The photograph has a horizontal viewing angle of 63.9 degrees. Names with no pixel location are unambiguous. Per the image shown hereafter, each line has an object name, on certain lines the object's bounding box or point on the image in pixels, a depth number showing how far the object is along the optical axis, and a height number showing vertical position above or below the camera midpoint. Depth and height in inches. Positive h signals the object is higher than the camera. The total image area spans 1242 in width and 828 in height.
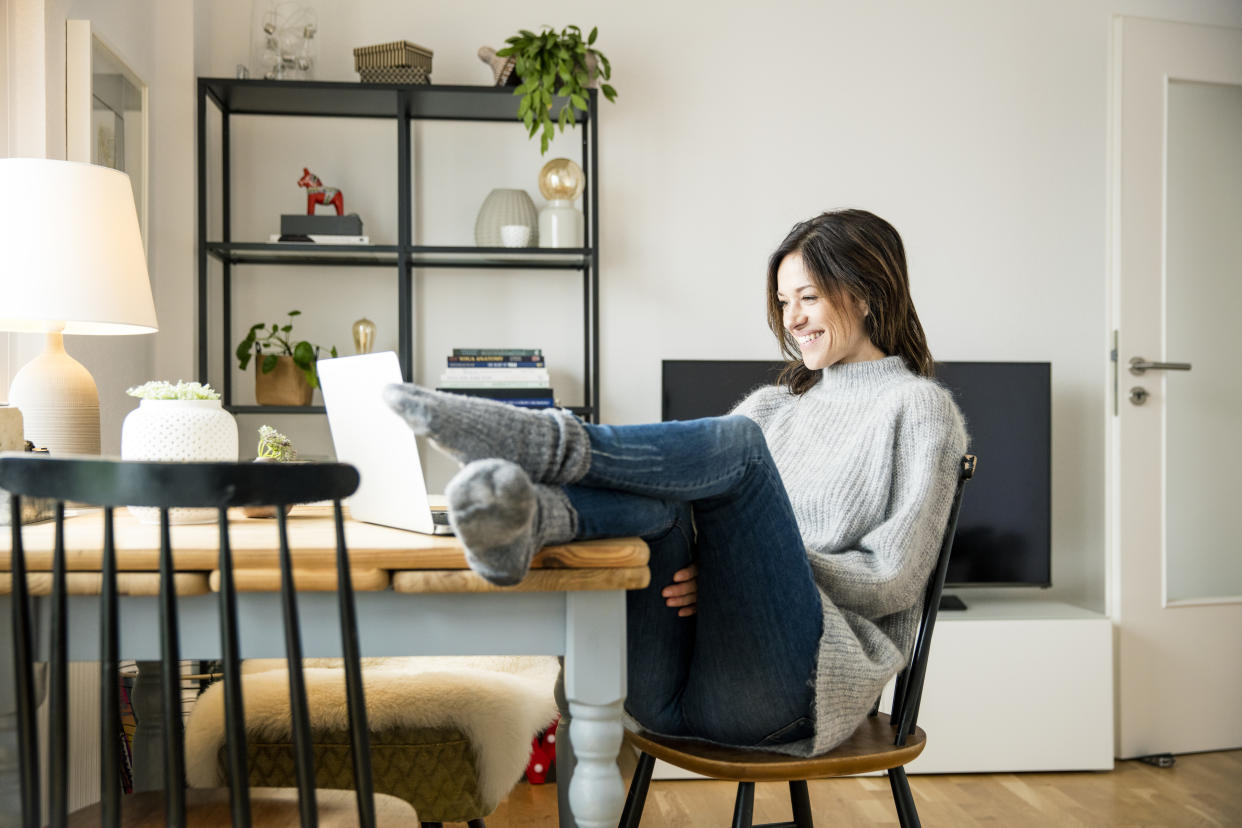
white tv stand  105.2 -31.8
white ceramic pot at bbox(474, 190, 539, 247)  110.3 +20.4
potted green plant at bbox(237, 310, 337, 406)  106.7 +2.9
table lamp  59.1 +7.8
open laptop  39.0 -1.8
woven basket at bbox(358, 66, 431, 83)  107.4 +35.2
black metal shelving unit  105.4 +19.6
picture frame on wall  79.7 +25.9
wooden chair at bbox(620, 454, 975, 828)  48.9 -18.1
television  113.9 -8.9
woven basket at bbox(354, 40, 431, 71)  106.9 +37.2
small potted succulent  51.8 -2.5
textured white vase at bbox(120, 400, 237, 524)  46.0 -1.5
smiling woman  34.3 -4.5
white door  111.6 +0.6
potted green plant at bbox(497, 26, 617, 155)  104.5 +34.5
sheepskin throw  60.9 -19.2
